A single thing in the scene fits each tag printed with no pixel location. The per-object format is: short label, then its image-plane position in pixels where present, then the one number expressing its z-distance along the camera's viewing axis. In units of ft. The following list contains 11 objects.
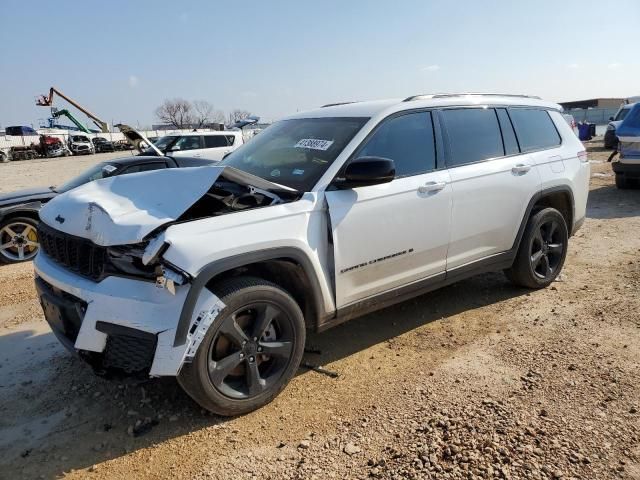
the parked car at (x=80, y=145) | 135.23
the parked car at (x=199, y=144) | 41.34
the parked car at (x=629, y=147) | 29.54
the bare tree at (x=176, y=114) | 287.48
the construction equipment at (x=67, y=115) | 165.88
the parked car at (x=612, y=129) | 59.57
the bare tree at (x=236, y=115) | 236.47
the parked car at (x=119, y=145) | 152.66
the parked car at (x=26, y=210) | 21.48
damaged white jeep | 8.46
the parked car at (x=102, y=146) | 147.43
